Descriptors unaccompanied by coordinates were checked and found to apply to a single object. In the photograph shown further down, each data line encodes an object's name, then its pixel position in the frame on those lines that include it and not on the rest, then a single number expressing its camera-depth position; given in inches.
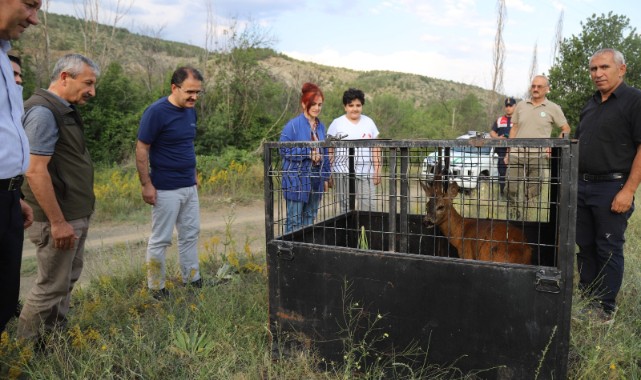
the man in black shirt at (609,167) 139.0
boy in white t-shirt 205.6
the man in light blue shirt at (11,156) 88.1
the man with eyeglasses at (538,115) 243.8
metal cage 92.9
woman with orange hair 169.9
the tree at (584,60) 462.6
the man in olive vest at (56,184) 118.6
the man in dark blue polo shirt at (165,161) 161.0
